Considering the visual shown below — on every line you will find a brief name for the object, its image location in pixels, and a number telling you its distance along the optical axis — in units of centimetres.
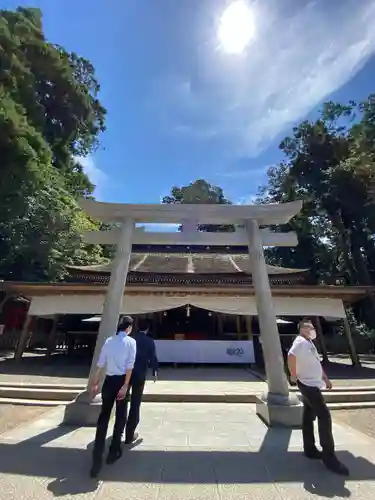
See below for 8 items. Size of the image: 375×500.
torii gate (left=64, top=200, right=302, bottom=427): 506
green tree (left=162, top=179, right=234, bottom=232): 4472
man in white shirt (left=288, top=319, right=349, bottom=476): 337
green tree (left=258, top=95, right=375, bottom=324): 2456
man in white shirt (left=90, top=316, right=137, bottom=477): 329
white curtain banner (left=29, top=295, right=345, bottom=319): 1215
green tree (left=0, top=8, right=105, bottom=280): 1769
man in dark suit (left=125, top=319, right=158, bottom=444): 422
